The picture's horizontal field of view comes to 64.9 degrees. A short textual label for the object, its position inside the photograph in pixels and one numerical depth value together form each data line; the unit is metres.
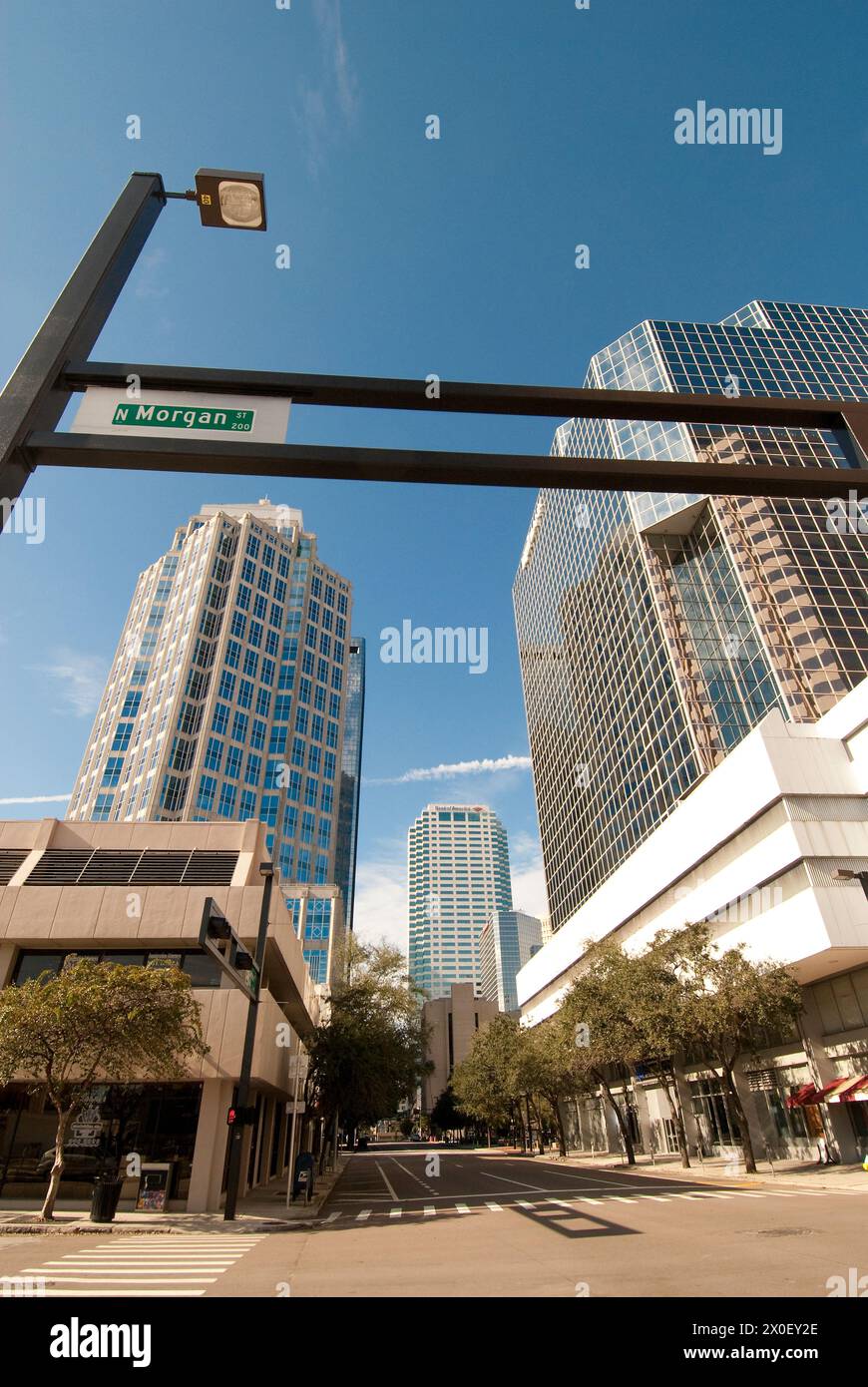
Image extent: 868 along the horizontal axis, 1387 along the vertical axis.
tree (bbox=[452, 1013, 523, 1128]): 59.06
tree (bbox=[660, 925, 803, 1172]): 27.73
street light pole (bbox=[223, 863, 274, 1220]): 16.97
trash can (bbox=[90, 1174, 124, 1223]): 16.61
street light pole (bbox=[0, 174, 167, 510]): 3.79
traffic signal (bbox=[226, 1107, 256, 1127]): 16.83
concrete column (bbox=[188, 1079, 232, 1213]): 19.08
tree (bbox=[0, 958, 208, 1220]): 16.38
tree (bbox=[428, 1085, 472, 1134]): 103.00
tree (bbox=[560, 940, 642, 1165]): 33.28
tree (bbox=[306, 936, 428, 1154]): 32.78
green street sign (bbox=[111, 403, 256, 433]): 4.33
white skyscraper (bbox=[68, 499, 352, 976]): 78.00
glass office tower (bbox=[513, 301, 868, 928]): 53.72
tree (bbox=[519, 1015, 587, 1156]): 42.72
